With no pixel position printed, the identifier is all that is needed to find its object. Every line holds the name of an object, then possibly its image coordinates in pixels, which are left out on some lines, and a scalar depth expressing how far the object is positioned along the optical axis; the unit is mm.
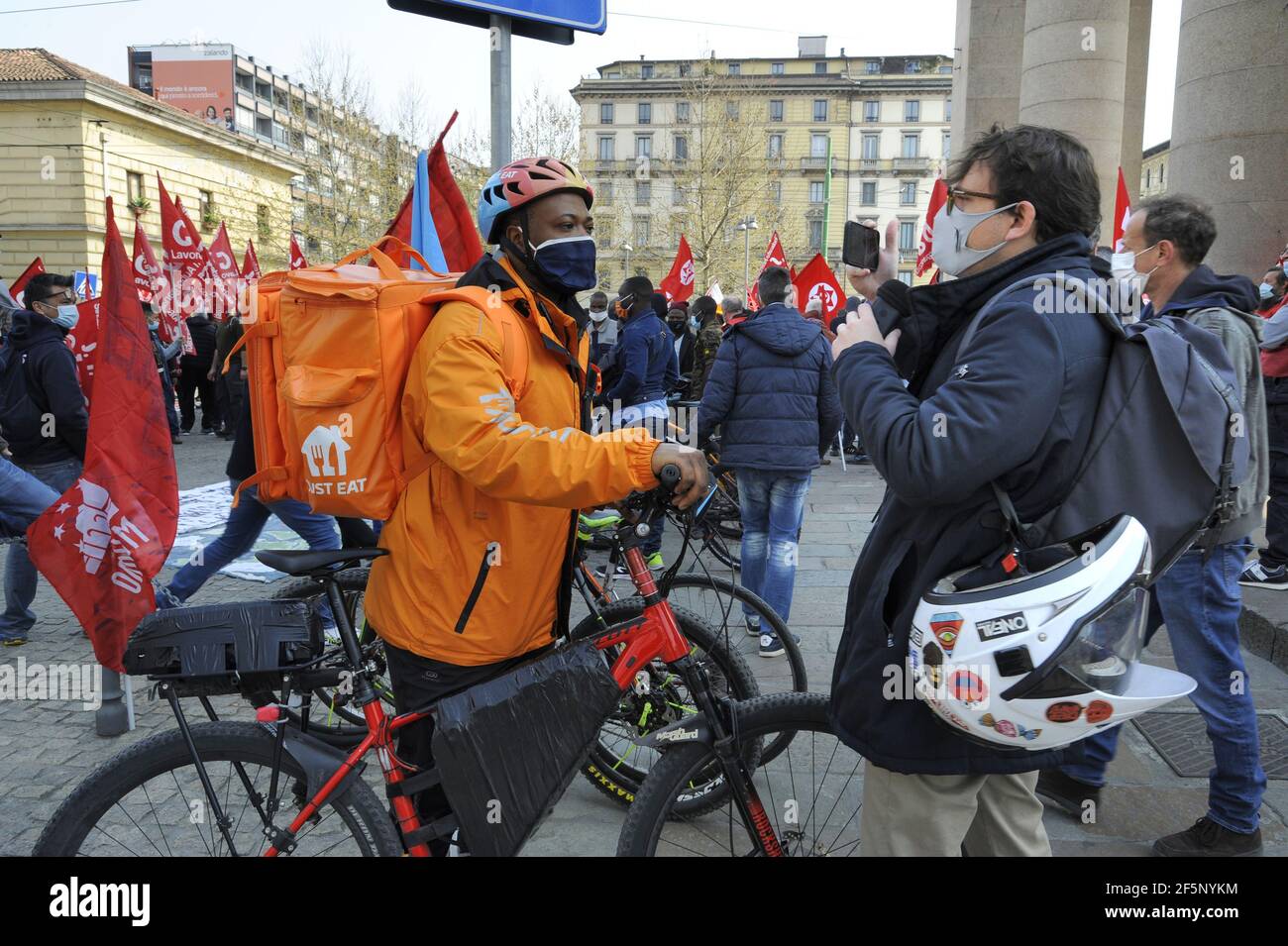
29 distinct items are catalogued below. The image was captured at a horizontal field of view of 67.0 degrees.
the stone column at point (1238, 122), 7902
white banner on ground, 7281
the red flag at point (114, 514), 3930
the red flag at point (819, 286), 13781
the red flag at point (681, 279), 17500
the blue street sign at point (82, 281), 18769
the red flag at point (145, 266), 12602
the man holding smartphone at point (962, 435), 1734
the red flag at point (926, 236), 9246
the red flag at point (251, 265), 16359
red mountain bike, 2248
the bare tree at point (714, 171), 40750
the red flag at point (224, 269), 14633
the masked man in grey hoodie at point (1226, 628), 3045
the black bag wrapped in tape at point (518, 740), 2383
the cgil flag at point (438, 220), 5711
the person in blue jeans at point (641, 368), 7652
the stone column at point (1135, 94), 14766
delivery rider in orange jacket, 2078
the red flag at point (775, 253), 15950
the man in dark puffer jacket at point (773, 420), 5648
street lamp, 44356
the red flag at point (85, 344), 6348
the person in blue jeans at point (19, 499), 5246
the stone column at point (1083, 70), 11340
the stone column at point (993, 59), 15109
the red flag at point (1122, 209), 8492
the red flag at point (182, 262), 13430
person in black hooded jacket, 5812
